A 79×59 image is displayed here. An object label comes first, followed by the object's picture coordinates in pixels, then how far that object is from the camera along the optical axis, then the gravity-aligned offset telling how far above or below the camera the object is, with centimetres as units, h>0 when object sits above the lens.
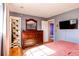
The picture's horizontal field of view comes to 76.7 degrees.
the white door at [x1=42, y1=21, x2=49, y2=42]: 329 -8
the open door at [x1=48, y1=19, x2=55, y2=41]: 389 -18
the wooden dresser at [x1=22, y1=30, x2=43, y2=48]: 254 -47
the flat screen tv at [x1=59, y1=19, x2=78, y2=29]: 220 +22
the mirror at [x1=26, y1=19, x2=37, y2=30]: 282 +28
